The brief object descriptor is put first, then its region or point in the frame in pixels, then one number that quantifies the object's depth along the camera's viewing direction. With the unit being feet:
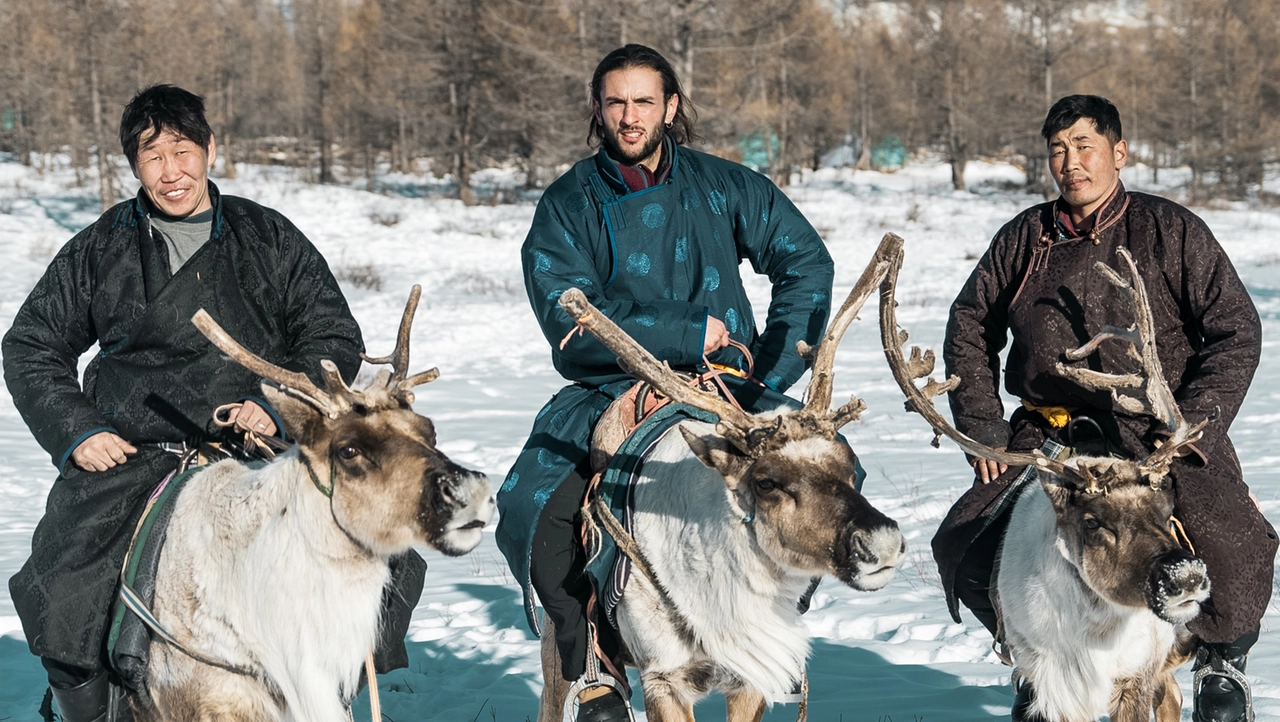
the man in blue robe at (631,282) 13.66
